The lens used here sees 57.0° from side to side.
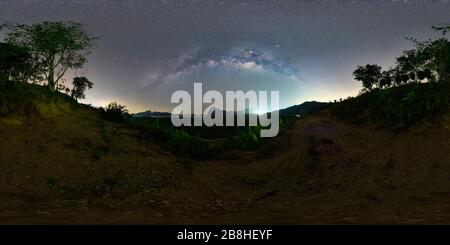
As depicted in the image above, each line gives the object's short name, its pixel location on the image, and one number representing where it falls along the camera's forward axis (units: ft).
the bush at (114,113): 65.10
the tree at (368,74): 155.43
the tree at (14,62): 76.50
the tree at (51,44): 98.58
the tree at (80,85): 101.41
